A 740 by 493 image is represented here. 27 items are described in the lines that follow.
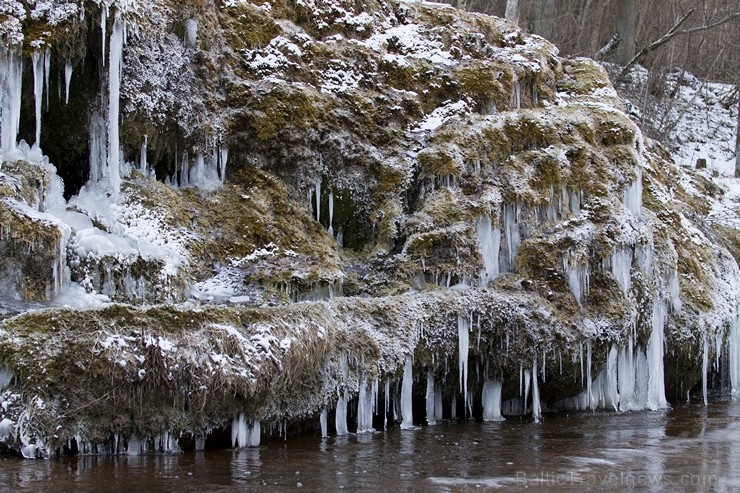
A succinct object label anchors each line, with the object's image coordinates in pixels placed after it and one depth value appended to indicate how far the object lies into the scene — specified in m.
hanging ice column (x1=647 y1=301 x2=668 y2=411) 12.76
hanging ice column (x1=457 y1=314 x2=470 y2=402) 11.14
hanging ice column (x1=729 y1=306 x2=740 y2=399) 14.30
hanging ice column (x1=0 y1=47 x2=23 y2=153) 10.44
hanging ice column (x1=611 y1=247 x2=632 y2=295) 12.66
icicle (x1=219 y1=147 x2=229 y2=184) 12.68
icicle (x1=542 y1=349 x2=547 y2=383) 11.70
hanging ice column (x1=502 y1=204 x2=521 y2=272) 12.65
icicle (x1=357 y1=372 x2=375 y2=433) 10.20
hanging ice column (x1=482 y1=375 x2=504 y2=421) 11.82
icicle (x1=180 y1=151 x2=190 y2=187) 12.52
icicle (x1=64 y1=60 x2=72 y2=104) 10.91
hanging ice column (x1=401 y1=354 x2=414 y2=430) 10.68
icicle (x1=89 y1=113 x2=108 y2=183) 11.68
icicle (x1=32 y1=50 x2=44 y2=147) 10.57
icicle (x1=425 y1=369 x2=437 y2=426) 11.20
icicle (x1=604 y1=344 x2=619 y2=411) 12.45
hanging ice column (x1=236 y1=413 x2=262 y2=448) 9.06
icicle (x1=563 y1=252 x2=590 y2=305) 12.34
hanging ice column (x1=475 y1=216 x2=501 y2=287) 12.16
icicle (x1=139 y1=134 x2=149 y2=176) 12.15
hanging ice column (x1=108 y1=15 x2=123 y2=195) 11.30
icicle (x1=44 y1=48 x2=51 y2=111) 10.70
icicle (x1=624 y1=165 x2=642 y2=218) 13.73
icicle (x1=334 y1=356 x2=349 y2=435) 9.98
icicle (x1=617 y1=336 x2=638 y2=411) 12.61
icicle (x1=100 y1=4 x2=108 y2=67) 11.06
